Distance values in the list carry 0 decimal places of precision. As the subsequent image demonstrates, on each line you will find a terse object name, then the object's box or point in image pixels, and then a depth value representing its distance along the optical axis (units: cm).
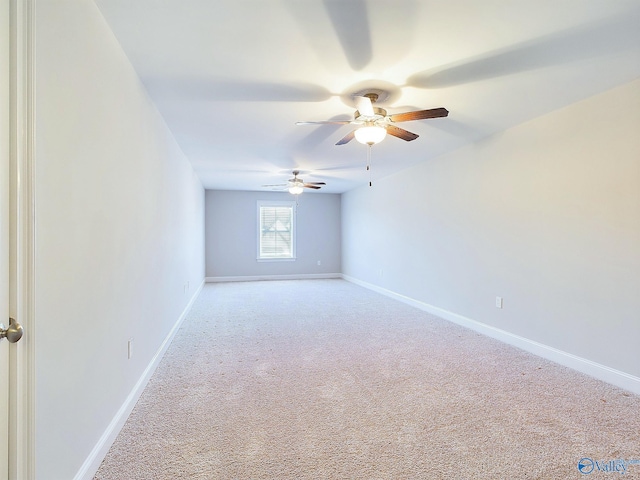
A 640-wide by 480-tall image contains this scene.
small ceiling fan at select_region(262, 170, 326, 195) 572
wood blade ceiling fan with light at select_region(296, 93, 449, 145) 244
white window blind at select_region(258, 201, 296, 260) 811
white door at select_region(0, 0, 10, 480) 103
